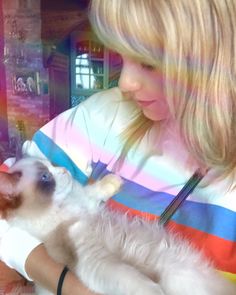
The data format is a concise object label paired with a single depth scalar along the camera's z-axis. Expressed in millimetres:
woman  484
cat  475
